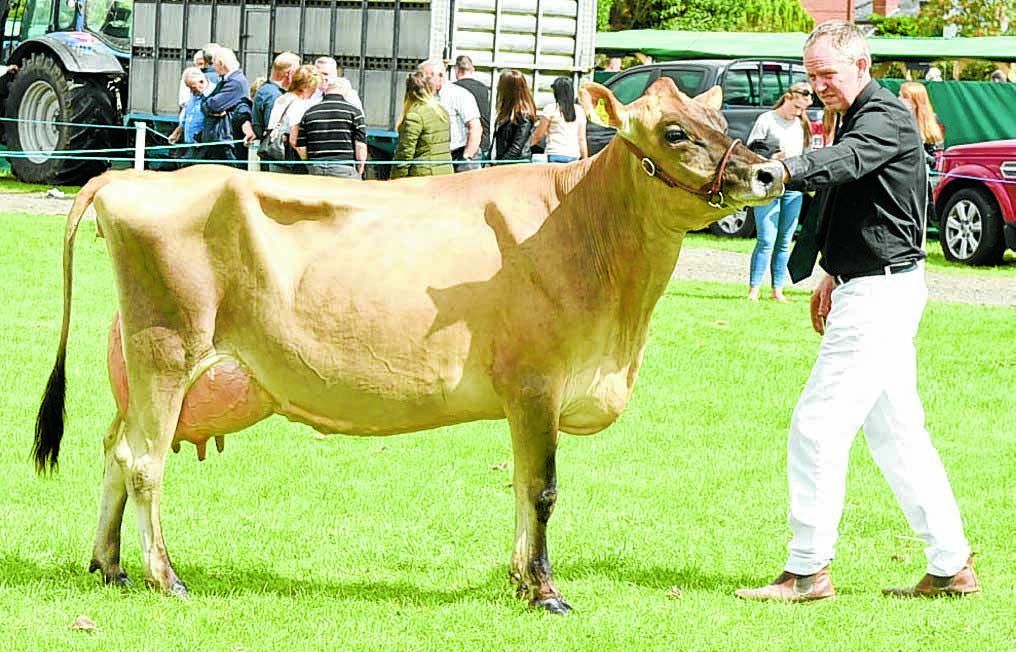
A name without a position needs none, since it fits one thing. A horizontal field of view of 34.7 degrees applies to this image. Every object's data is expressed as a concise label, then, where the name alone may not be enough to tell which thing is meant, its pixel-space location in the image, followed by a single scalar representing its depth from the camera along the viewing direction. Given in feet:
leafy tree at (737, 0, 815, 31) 158.10
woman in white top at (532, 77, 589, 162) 58.75
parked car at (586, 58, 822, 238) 71.26
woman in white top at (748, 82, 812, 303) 50.49
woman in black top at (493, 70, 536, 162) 59.00
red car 62.28
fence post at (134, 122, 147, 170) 65.98
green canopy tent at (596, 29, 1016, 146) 82.12
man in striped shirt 49.96
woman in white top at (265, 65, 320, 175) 51.96
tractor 79.92
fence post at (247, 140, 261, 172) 62.80
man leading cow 21.01
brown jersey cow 20.39
